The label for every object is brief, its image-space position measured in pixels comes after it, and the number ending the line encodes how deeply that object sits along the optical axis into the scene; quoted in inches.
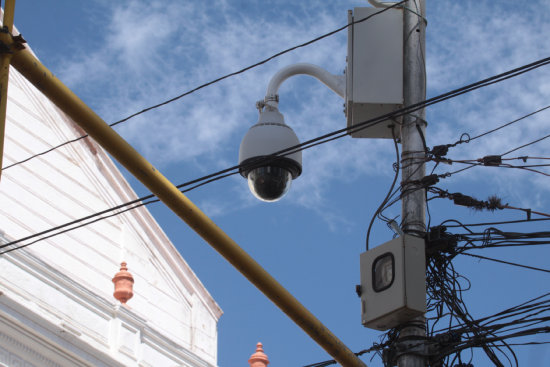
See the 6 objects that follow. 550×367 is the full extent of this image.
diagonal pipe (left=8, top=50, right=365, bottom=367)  359.6
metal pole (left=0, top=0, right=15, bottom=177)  332.0
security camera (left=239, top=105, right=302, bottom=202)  484.7
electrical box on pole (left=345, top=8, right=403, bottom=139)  555.3
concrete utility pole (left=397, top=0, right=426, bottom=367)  487.8
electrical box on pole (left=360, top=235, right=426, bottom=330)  484.3
